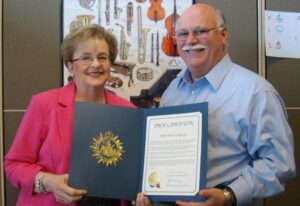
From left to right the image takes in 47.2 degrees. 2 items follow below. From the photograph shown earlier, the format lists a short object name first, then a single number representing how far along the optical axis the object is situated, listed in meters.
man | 1.06
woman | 1.17
